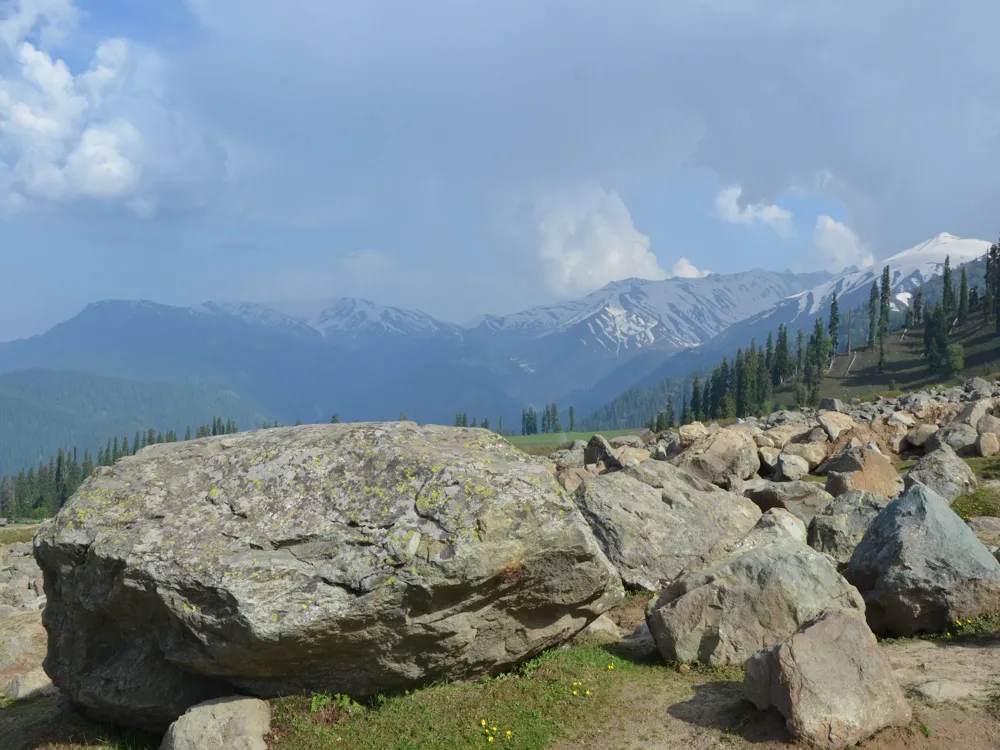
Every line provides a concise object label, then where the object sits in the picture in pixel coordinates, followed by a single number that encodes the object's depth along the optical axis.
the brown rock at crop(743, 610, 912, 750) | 11.10
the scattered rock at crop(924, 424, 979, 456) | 39.53
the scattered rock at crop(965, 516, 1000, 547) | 21.58
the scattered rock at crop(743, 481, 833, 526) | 26.69
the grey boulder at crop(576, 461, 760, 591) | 21.03
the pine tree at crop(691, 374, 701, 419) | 194.06
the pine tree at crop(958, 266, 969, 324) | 192.38
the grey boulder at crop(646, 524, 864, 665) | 14.52
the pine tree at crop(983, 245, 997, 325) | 181.88
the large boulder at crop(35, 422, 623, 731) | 12.48
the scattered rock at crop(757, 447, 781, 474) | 39.85
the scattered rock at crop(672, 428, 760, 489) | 36.69
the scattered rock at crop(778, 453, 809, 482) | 38.12
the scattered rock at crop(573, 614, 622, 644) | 16.30
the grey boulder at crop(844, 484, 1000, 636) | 15.46
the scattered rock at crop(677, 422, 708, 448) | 46.96
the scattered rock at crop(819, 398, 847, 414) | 88.68
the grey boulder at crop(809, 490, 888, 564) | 20.92
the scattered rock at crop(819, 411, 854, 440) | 48.31
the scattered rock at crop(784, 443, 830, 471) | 41.03
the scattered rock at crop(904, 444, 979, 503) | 28.97
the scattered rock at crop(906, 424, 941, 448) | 44.53
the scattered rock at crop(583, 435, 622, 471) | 42.83
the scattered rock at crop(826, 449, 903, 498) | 29.95
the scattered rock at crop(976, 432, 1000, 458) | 38.16
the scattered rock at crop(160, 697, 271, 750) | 12.34
